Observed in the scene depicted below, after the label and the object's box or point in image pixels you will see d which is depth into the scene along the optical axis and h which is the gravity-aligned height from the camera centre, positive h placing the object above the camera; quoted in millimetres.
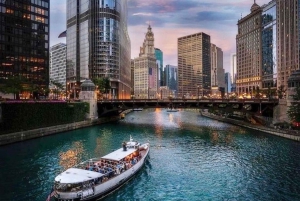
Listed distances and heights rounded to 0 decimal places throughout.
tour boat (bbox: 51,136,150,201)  28906 -9718
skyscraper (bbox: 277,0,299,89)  192375 +49021
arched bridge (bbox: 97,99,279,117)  92238 -2508
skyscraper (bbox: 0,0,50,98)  120125 +29196
